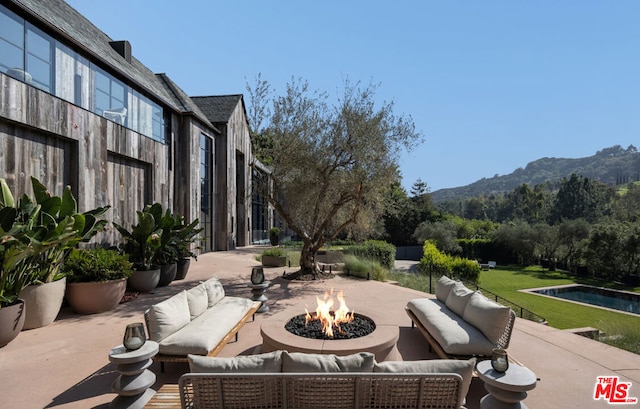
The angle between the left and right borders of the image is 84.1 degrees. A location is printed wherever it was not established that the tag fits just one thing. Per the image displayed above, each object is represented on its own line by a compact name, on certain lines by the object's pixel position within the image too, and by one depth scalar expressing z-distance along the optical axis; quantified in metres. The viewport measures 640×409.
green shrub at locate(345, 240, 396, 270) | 15.87
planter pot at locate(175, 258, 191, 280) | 11.06
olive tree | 10.73
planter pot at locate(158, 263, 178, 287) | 10.02
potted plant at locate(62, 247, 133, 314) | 7.00
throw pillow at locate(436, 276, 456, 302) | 5.99
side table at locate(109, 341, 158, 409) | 3.40
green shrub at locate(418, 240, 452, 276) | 15.58
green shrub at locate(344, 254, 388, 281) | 11.84
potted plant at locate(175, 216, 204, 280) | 10.31
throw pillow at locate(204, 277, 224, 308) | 5.99
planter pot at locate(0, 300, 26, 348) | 5.21
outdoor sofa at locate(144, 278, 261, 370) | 4.17
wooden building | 7.36
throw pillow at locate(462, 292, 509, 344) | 4.20
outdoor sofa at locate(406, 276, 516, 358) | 4.15
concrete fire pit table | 4.15
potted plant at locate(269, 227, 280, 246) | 25.57
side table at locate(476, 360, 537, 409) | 2.90
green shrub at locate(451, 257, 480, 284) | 16.28
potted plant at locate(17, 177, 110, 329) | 5.73
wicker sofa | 2.64
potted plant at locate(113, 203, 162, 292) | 8.98
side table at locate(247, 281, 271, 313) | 7.43
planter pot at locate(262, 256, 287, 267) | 15.05
